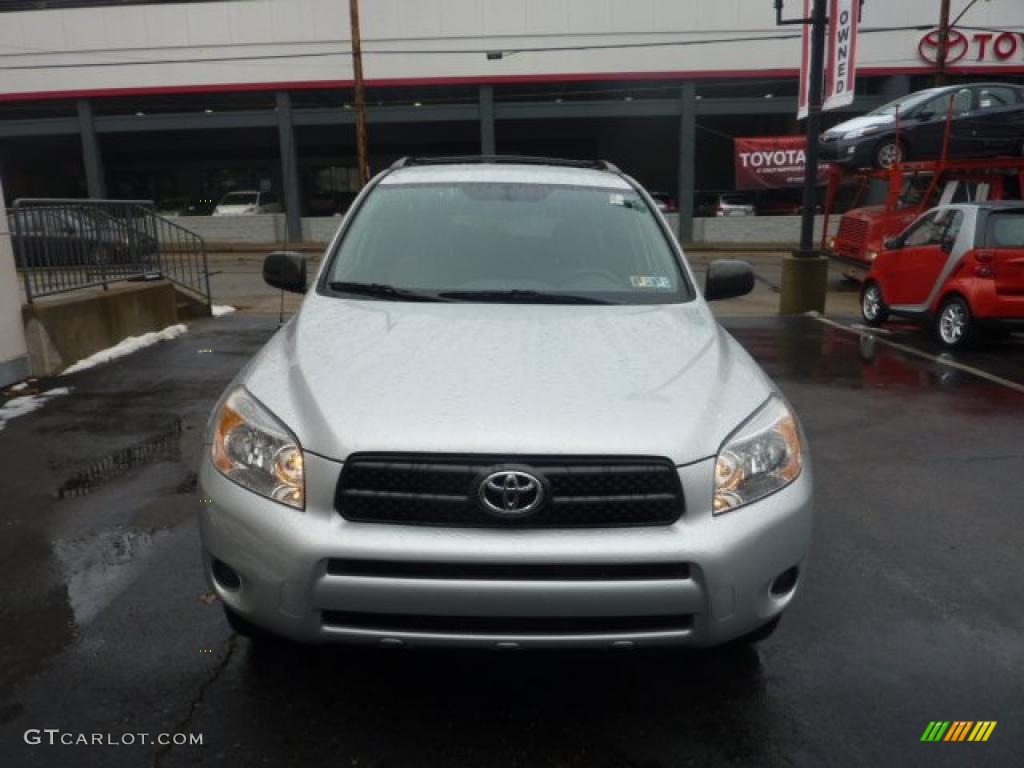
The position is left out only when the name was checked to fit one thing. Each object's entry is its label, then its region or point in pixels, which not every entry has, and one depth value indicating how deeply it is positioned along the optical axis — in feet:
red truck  51.70
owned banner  45.24
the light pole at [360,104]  76.18
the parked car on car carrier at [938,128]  53.16
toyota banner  90.12
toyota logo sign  90.74
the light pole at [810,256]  37.37
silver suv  7.66
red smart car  28.63
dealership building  92.48
